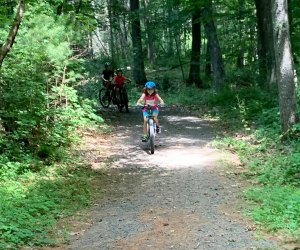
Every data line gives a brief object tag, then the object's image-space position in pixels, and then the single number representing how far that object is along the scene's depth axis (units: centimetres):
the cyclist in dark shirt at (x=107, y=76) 1842
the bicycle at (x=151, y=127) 1166
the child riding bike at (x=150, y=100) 1183
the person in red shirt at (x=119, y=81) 1778
